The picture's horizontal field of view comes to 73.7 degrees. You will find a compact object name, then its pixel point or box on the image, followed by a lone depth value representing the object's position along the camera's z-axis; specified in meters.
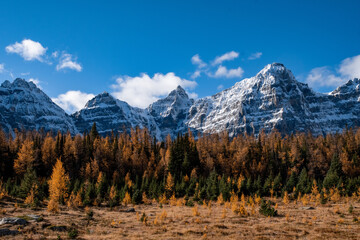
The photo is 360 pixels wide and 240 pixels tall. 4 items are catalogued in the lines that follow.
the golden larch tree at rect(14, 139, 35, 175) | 63.92
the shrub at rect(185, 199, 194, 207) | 44.33
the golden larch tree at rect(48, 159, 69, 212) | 37.61
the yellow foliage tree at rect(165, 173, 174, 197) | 56.60
